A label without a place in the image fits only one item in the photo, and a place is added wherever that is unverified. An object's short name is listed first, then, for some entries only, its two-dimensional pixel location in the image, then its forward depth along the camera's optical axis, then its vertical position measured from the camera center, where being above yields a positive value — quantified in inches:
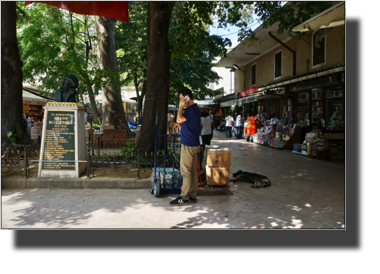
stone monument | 271.1 -7.8
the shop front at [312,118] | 437.7 +27.1
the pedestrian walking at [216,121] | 1159.1 +47.2
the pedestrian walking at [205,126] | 438.9 +9.9
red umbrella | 289.4 +122.1
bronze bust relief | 280.7 +39.1
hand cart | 246.7 -39.6
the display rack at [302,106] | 589.1 +54.5
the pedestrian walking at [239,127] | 816.3 +15.9
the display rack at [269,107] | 759.7 +67.7
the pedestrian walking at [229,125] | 846.6 +21.9
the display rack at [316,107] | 533.6 +46.9
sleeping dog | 280.7 -44.3
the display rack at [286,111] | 653.3 +48.6
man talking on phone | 220.1 -6.1
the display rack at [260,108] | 830.5 +71.5
